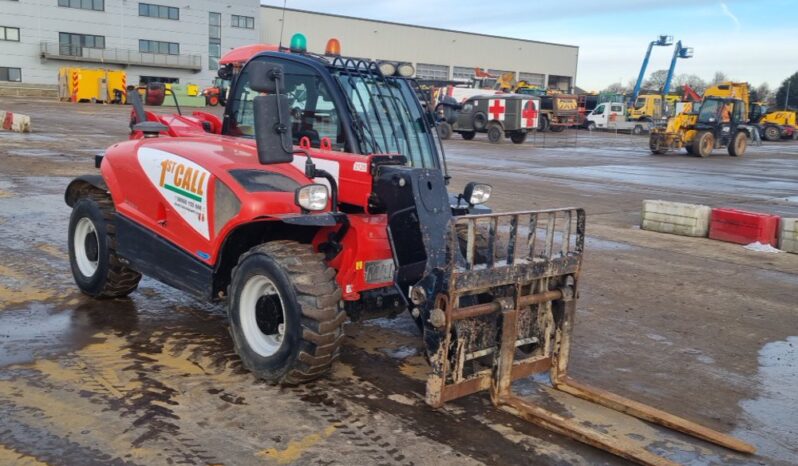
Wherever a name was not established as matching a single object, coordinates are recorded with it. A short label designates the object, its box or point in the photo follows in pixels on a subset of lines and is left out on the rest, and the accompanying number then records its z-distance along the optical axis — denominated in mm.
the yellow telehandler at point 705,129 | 29953
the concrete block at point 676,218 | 11148
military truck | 33969
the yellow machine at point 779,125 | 48688
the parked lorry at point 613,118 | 50344
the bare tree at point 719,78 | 106388
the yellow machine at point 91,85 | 49375
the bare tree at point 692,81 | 105288
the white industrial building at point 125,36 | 59406
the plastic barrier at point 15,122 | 23234
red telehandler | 4172
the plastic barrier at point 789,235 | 10117
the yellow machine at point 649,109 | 50344
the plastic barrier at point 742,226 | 10445
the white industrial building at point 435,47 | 74875
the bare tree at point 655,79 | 95906
